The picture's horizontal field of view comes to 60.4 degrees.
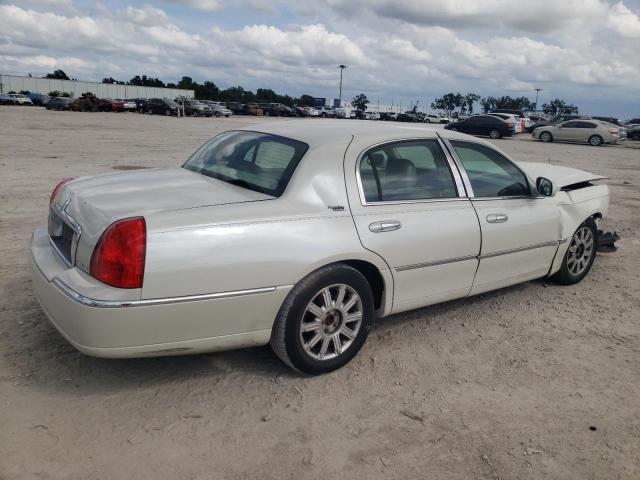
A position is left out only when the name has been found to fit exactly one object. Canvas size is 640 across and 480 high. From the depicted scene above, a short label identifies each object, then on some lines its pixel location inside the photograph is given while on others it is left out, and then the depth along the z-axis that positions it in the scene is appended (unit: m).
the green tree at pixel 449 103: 115.19
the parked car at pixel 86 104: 49.12
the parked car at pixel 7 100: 56.81
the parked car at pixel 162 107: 49.00
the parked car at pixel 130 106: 52.34
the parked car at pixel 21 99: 58.09
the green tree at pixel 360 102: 110.25
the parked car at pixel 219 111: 51.10
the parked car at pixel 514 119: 32.91
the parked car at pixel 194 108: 49.56
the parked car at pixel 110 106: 51.09
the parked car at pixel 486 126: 32.50
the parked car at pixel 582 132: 30.50
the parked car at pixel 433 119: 61.79
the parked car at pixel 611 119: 50.52
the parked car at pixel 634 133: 37.16
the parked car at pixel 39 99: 60.35
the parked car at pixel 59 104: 49.56
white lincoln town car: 2.84
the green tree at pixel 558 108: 111.50
